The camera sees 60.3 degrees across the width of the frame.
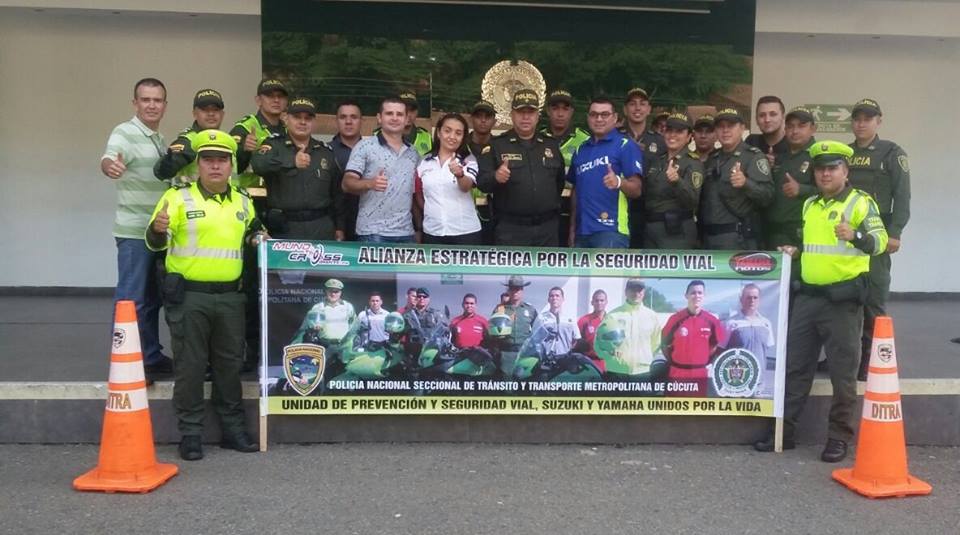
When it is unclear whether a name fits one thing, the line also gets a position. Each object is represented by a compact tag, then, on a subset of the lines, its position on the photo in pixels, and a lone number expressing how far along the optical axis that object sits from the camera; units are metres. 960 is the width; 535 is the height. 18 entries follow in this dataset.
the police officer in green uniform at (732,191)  5.27
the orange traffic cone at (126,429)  4.32
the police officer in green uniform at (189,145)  4.96
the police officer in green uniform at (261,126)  5.40
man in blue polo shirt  5.51
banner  4.98
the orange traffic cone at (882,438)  4.41
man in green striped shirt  5.14
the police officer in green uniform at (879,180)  5.38
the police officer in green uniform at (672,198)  5.41
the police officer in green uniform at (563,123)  6.06
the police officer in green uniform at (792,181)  5.33
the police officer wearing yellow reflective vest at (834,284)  4.80
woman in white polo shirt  5.39
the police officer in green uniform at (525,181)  5.55
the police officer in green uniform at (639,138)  5.86
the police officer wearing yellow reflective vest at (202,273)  4.68
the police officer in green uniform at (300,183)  5.26
